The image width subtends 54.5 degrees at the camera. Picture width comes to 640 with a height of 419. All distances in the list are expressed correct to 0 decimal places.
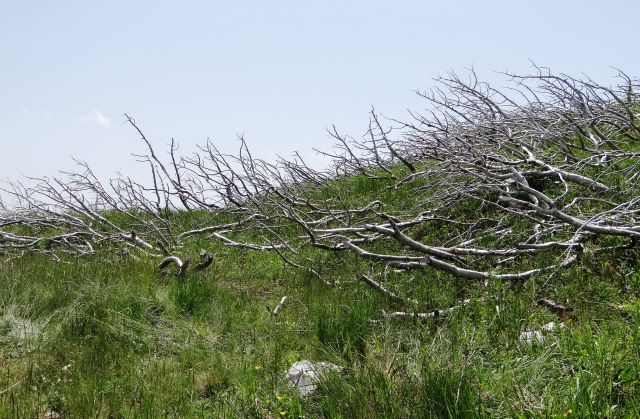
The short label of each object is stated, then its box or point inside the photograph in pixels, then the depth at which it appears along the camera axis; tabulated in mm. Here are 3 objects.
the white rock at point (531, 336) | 3635
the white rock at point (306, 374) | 3432
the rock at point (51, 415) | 3451
